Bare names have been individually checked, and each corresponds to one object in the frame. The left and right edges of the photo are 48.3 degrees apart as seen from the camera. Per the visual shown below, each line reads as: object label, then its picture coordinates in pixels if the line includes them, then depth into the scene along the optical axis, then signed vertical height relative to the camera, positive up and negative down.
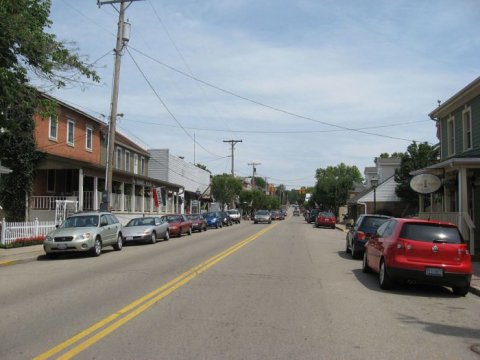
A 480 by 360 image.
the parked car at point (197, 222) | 37.75 -0.93
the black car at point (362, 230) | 18.38 -0.72
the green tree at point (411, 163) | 40.00 +3.60
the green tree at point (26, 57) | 14.70 +4.53
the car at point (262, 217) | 57.91 -0.82
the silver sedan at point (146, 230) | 24.80 -1.02
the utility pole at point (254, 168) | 107.87 +8.34
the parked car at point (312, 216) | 66.11 -0.79
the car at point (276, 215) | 78.11 -0.83
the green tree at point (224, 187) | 71.25 +2.92
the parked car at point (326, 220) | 49.00 -0.94
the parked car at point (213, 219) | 44.62 -0.83
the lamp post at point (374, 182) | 37.69 +1.97
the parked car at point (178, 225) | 31.09 -0.93
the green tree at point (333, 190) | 75.88 +2.86
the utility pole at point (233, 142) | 74.22 +9.35
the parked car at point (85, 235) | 17.86 -0.92
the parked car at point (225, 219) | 49.28 -0.90
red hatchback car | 10.96 -0.96
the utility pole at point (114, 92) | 25.52 +5.61
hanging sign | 17.69 +0.90
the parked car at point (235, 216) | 60.96 -0.78
